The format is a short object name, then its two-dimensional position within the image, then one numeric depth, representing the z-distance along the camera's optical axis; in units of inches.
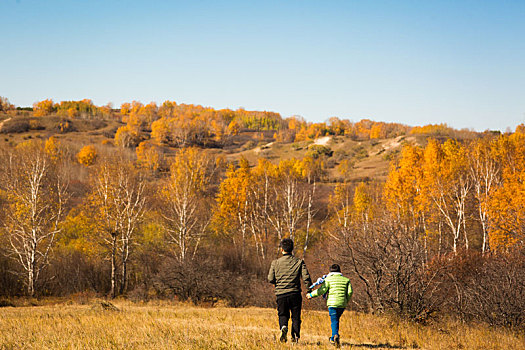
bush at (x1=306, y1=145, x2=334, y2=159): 5012.3
